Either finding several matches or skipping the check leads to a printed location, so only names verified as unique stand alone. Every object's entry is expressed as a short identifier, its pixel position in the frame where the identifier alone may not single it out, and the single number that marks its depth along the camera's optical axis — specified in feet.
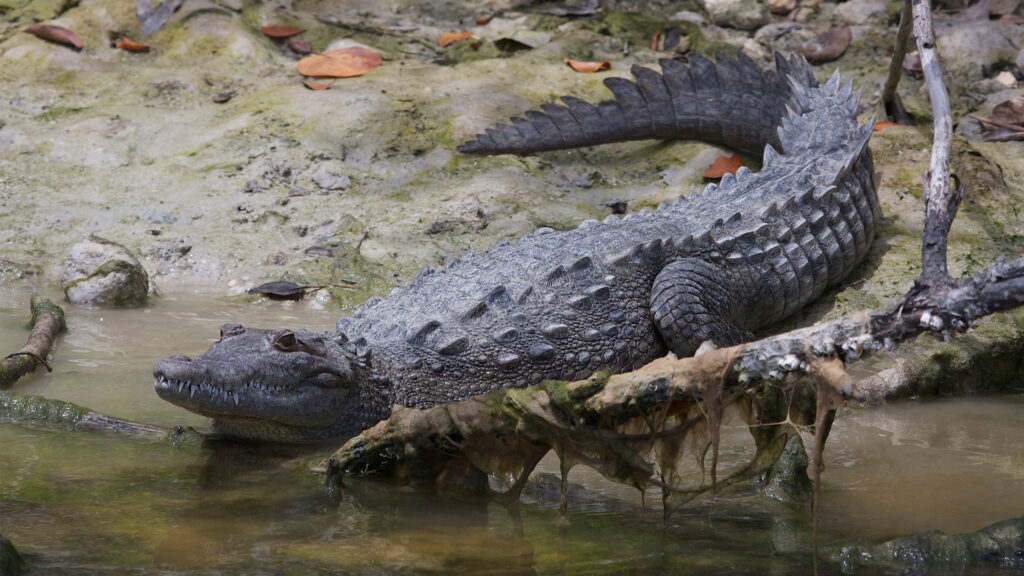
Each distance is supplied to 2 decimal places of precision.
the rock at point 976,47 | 50.21
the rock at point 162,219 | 40.16
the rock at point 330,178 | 42.29
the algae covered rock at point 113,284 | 33.83
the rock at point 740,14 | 57.77
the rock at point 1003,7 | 54.80
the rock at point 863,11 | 57.31
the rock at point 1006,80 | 48.93
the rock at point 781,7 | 58.23
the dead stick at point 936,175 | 18.13
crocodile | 22.27
